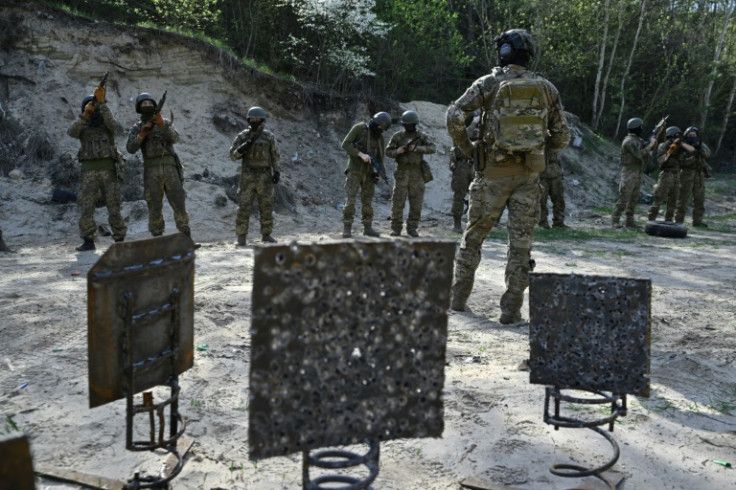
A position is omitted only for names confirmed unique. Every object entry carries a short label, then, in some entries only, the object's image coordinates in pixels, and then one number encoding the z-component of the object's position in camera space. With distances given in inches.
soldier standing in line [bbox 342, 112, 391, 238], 415.5
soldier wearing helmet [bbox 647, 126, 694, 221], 519.8
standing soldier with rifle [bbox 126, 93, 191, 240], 334.6
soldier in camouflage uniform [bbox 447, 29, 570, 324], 196.1
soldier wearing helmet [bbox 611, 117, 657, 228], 494.3
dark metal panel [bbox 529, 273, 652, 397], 121.8
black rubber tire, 449.1
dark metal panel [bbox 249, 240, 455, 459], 82.1
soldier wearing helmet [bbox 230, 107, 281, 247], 371.2
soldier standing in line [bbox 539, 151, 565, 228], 479.8
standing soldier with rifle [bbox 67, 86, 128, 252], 330.6
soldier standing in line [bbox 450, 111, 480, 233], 472.1
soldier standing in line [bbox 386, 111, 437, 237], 432.5
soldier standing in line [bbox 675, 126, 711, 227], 523.5
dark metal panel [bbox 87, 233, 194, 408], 98.0
